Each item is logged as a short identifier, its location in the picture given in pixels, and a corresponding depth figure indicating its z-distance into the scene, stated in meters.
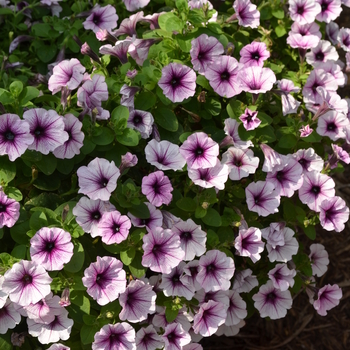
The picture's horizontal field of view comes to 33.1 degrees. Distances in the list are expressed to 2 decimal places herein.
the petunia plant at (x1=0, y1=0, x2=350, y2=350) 0.79
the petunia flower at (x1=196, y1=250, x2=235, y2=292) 0.83
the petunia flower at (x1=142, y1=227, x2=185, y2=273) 0.79
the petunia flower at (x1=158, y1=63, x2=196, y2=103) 0.86
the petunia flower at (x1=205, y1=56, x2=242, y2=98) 0.88
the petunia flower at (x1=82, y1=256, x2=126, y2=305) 0.78
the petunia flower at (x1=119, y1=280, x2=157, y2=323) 0.80
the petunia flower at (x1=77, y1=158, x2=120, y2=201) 0.78
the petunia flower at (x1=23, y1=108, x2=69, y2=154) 0.80
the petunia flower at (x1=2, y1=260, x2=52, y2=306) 0.75
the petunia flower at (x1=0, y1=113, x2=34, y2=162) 0.78
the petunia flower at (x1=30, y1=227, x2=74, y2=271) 0.77
